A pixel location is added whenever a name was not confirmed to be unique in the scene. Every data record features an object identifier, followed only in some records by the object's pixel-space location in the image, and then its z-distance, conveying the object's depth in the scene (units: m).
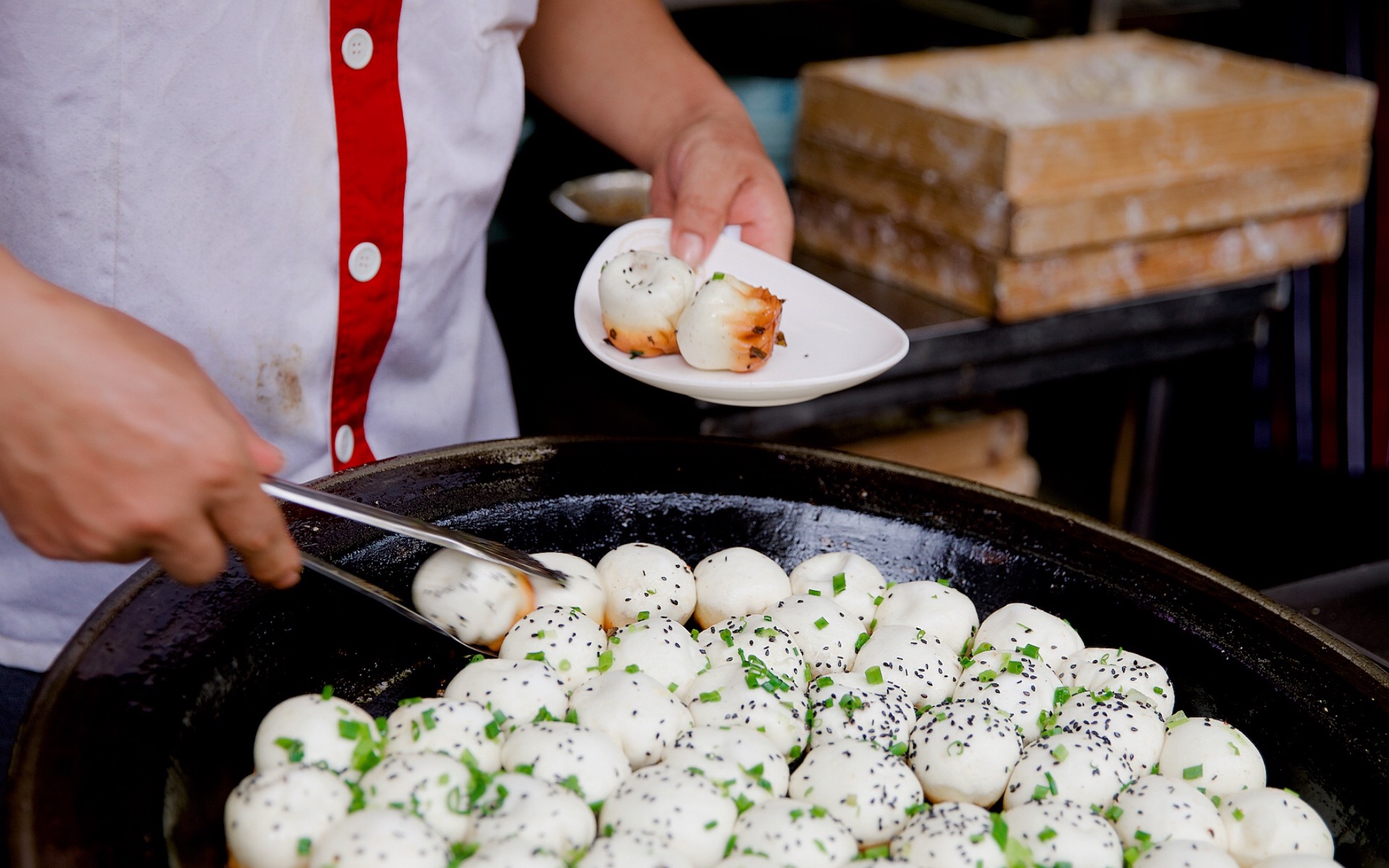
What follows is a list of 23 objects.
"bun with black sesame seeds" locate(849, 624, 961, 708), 1.20
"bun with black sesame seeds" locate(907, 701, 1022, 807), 1.07
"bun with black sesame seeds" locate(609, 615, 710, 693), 1.16
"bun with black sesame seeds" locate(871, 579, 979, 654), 1.26
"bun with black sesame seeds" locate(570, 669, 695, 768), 1.08
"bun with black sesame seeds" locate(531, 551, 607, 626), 1.23
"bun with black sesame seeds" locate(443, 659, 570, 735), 1.10
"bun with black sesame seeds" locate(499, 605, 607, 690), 1.16
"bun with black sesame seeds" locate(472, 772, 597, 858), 0.93
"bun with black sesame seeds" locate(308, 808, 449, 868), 0.87
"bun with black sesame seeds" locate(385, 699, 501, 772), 1.03
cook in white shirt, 1.24
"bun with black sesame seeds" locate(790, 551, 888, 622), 1.31
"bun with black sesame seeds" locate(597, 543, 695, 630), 1.26
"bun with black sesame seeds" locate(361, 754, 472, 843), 0.96
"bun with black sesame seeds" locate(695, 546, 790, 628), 1.29
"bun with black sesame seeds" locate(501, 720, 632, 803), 1.01
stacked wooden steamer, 2.41
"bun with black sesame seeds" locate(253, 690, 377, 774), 1.00
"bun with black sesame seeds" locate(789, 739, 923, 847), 1.02
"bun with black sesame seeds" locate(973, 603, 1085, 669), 1.23
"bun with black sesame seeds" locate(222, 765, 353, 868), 0.91
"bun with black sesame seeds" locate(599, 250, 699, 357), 1.36
